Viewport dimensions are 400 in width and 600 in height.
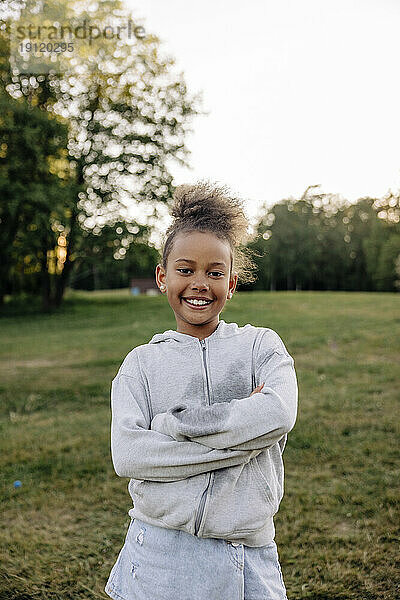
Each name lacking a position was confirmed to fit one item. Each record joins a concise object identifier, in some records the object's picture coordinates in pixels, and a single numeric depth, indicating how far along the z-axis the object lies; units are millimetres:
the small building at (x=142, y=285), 40000
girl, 1739
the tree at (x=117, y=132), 22297
